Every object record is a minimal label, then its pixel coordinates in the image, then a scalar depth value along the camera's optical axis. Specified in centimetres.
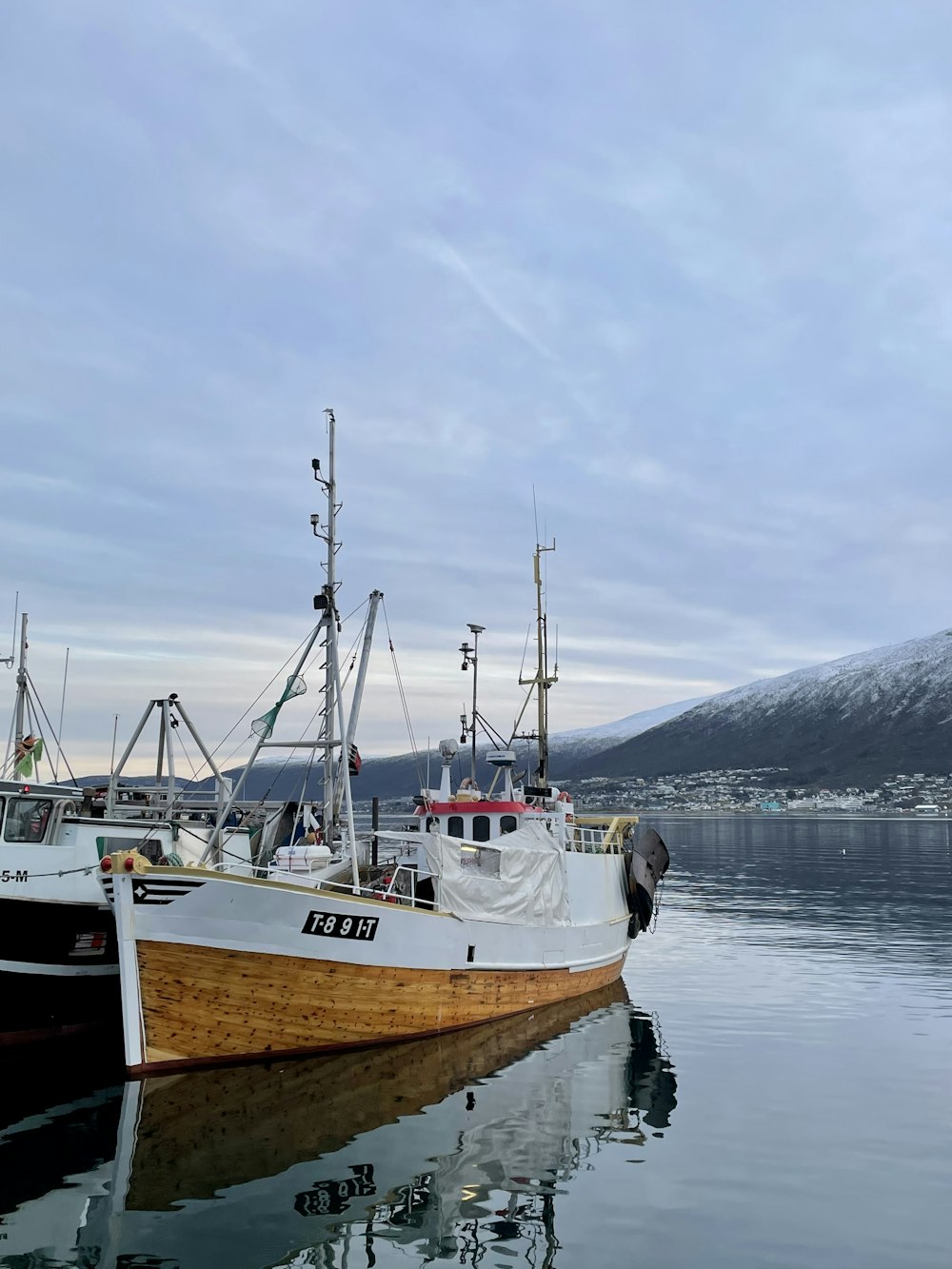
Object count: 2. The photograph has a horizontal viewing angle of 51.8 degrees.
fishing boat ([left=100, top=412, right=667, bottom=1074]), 2050
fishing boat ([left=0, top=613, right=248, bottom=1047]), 2375
